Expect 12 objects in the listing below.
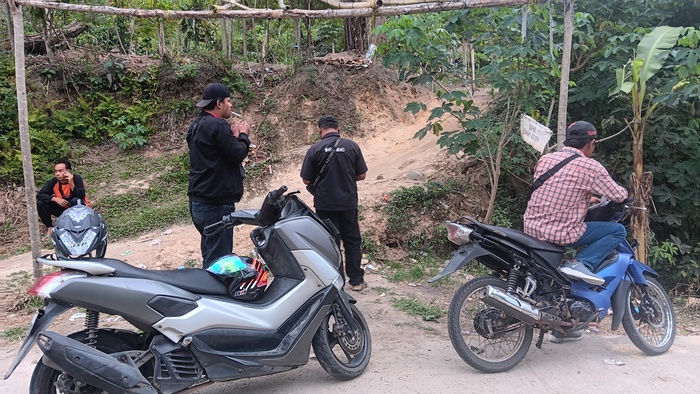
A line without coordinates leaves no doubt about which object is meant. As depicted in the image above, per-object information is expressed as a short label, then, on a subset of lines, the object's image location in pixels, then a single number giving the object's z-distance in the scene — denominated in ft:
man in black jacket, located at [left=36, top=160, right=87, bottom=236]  18.78
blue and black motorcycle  12.39
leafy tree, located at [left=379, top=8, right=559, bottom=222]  17.37
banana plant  15.47
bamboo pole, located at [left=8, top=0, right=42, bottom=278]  16.67
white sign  15.39
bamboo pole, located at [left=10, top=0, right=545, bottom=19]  15.67
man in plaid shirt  12.78
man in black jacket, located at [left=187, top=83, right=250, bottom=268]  13.89
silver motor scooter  9.52
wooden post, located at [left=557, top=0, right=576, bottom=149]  15.47
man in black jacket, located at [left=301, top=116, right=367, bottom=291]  17.39
